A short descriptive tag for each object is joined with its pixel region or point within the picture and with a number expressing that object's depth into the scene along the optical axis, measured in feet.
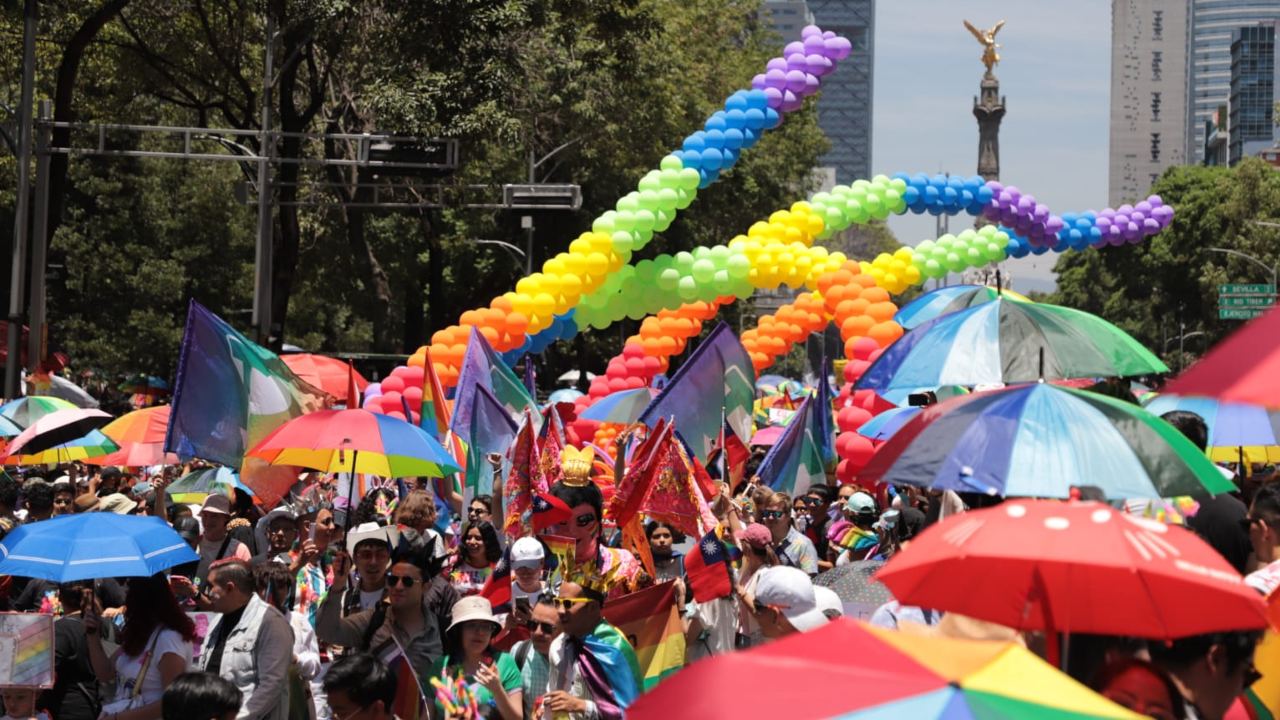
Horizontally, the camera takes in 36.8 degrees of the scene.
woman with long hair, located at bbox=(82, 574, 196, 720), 25.22
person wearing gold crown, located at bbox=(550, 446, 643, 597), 27.96
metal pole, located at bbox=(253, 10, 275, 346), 83.80
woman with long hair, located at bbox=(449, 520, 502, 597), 34.06
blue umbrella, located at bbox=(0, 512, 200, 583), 27.27
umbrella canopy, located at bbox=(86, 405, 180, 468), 53.31
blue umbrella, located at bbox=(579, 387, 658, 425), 61.77
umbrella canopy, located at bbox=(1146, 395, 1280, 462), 35.19
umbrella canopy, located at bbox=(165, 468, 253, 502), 47.77
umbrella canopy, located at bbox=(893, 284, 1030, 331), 56.44
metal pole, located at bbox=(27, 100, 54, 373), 82.48
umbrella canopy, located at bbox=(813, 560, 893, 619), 27.66
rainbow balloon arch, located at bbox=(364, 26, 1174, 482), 72.23
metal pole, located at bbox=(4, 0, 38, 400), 78.28
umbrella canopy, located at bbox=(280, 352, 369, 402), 69.67
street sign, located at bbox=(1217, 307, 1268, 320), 201.67
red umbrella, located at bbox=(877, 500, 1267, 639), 14.39
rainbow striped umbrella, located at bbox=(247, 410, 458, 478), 33.68
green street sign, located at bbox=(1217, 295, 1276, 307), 201.05
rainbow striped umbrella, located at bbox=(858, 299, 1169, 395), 25.91
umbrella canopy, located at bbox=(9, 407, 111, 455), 49.88
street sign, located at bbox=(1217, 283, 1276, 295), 202.39
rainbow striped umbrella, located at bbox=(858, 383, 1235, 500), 18.60
